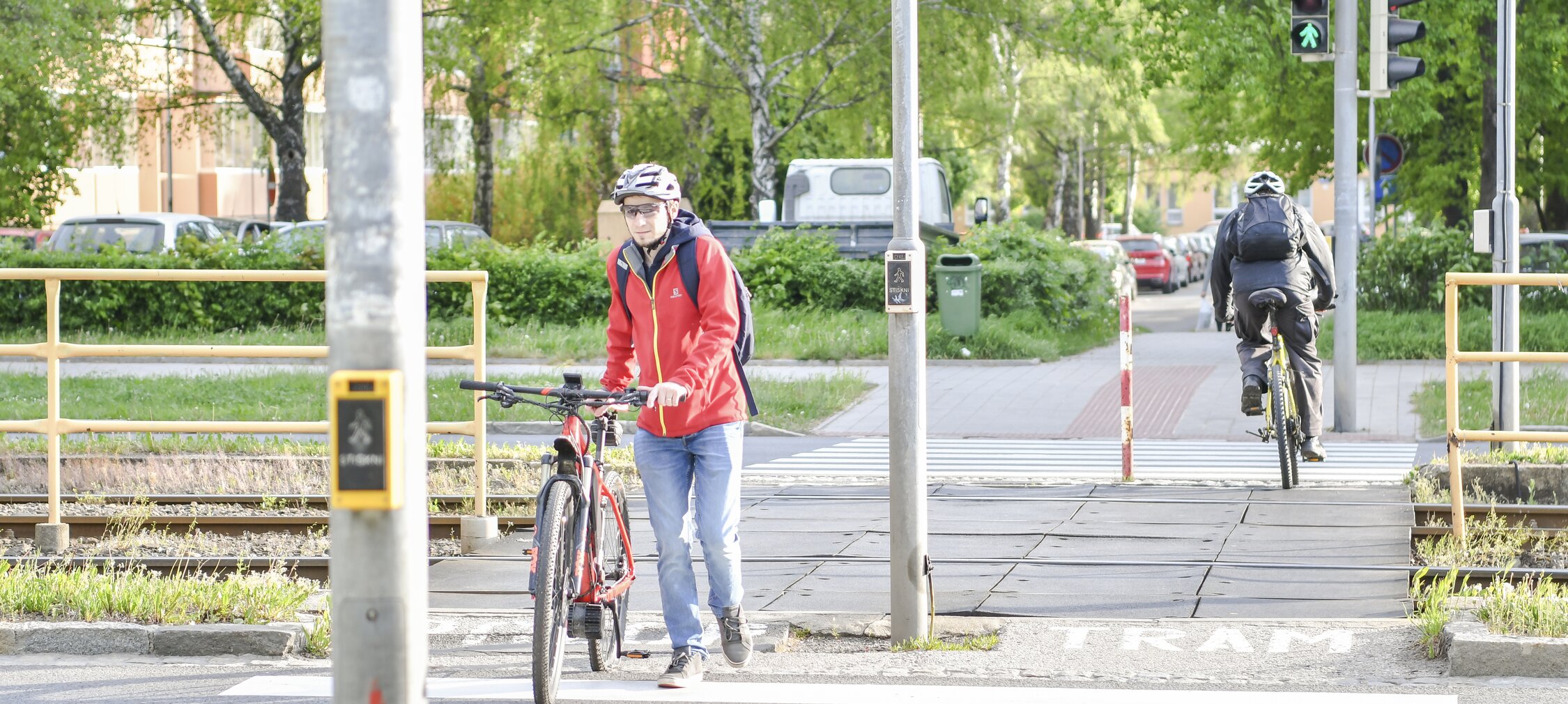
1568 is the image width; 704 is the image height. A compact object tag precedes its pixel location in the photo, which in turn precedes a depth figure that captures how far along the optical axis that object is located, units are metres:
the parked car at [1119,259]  30.83
